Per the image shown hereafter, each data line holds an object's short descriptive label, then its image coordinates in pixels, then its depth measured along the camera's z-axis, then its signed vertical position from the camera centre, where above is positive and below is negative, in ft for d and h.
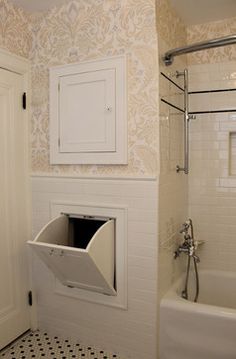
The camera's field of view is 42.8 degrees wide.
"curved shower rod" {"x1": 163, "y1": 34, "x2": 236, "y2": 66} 5.93 +2.42
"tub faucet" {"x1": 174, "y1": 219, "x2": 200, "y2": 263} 7.37 -2.05
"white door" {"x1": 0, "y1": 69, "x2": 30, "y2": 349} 7.22 -1.20
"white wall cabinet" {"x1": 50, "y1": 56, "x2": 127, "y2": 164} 6.68 +1.18
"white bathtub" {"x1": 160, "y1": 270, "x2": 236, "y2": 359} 5.93 -3.43
